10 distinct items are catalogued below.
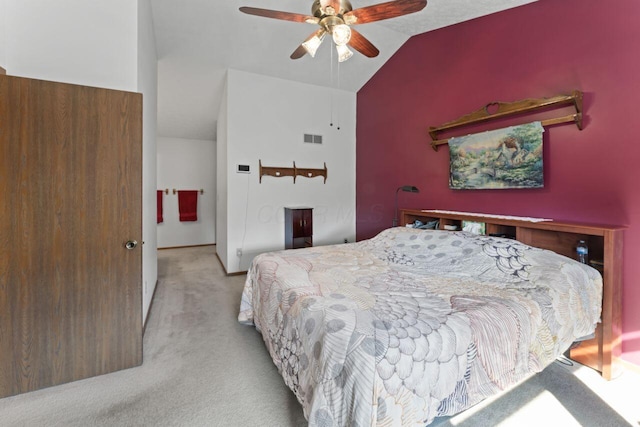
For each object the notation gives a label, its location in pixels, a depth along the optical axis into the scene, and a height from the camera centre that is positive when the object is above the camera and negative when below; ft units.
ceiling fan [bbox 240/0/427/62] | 5.61 +4.22
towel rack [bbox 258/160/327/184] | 13.46 +2.05
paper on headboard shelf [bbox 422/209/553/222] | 7.46 -0.11
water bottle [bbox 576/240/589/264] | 6.40 -0.91
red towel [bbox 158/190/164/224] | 19.66 +0.38
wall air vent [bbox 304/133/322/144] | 14.49 +3.89
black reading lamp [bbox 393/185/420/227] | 11.02 +0.92
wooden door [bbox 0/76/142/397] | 5.29 -0.43
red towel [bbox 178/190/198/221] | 20.48 +0.55
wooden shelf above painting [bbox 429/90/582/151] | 6.77 +2.93
